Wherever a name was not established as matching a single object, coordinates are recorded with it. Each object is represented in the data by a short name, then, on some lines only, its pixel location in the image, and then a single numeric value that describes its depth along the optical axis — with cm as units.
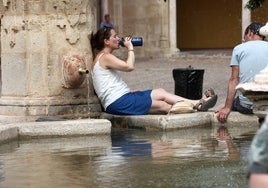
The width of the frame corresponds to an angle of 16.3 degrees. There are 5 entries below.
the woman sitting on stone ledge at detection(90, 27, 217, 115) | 1027
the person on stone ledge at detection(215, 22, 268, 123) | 960
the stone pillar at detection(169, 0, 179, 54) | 3114
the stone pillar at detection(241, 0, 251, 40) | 2922
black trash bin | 1159
